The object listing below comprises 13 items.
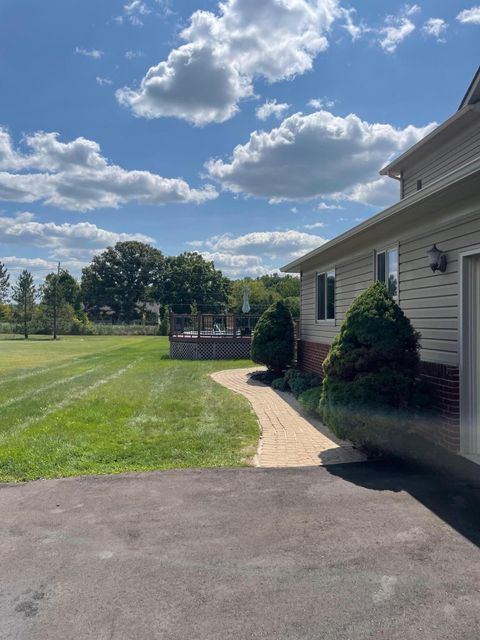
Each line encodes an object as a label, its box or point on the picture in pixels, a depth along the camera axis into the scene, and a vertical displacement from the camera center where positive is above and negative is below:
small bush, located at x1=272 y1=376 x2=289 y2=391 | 10.57 -1.51
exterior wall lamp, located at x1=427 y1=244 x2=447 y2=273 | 5.65 +0.75
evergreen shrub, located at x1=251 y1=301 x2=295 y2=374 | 12.19 -0.53
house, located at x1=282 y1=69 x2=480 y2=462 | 5.14 +0.78
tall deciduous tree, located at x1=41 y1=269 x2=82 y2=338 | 39.16 +1.38
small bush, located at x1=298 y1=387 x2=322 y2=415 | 7.63 -1.37
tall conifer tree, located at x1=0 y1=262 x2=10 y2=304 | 55.22 +4.81
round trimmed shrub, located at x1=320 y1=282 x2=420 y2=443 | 5.05 -0.59
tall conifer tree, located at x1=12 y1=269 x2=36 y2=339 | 37.94 +1.94
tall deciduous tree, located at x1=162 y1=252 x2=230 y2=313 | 57.25 +4.75
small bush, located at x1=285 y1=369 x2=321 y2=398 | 9.65 -1.34
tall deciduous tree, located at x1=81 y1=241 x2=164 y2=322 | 69.00 +6.48
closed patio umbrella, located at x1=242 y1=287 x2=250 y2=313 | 22.44 +0.83
